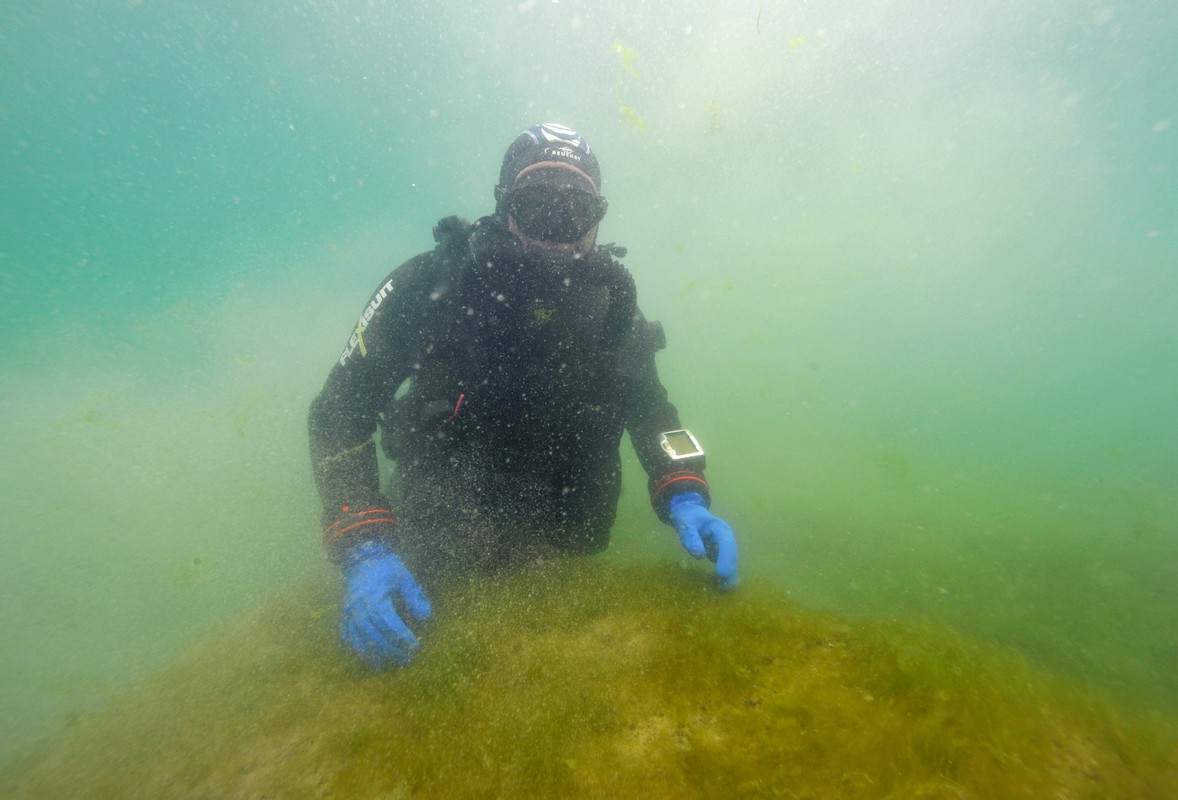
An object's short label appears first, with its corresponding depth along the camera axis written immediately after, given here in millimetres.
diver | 788
